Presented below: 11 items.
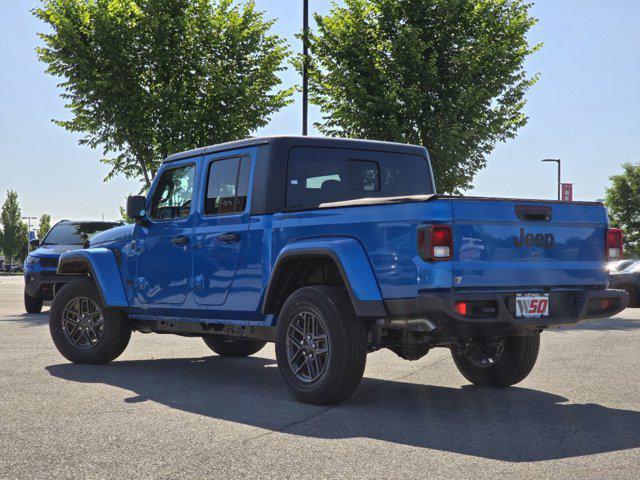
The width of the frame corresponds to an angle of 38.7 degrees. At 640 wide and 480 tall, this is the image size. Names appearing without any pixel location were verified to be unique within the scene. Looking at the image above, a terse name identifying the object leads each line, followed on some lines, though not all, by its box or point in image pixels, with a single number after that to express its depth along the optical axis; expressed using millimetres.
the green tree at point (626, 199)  59250
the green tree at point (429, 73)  23547
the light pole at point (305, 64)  24609
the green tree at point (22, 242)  101875
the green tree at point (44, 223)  122725
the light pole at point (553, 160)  43312
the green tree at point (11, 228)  99812
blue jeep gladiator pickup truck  6207
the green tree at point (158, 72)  26078
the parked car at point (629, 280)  23031
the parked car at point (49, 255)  17672
